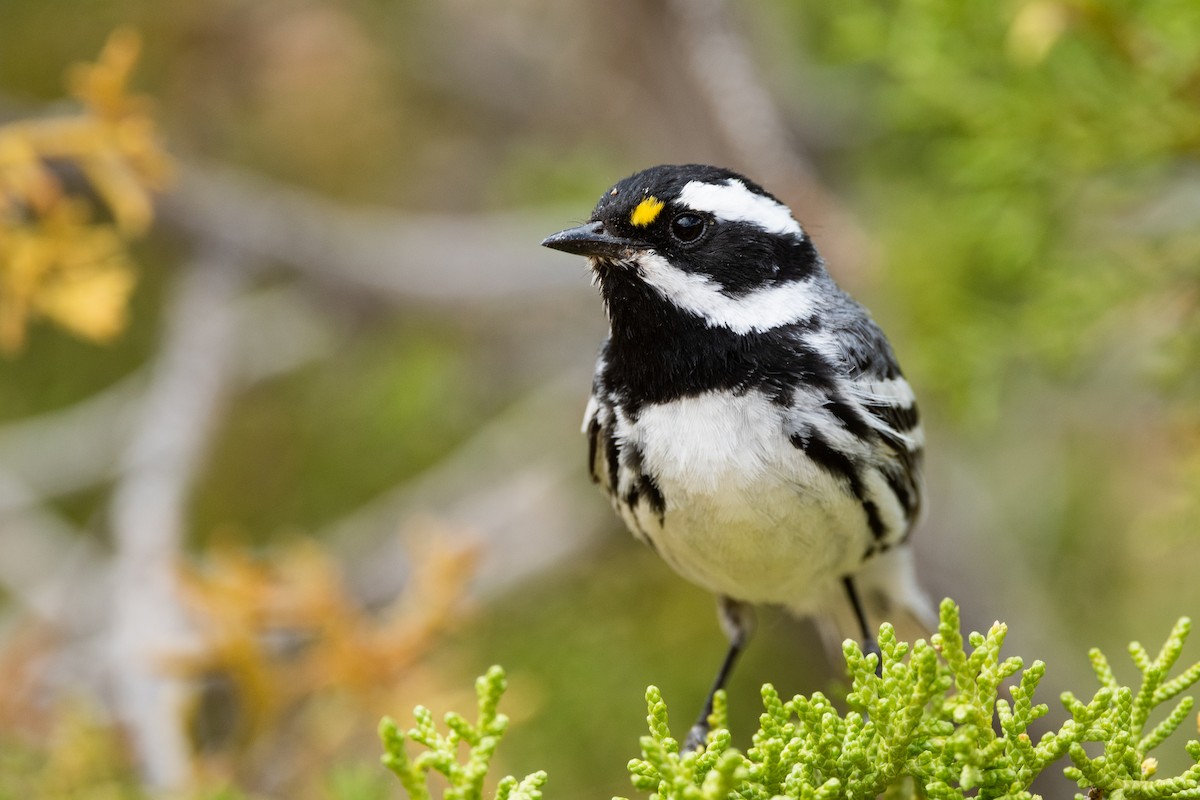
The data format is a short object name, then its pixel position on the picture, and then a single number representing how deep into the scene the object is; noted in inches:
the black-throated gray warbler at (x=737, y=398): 157.8
